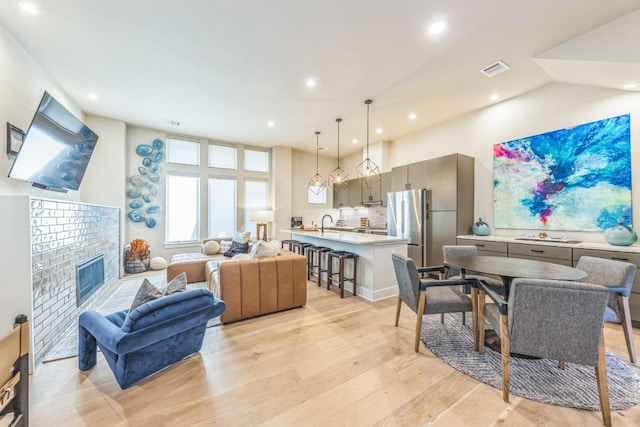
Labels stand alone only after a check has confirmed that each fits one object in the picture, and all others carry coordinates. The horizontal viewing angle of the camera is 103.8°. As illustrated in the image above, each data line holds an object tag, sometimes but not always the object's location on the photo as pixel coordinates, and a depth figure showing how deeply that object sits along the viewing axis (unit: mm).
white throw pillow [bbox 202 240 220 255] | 5031
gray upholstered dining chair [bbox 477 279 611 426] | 1493
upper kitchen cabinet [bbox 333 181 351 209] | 7543
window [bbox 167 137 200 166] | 5922
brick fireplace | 2191
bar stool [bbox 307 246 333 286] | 4348
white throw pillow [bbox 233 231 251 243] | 5017
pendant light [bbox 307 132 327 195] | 7595
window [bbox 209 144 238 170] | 6445
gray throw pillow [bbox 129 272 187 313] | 1890
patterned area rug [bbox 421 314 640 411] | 1693
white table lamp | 6277
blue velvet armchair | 1683
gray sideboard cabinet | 2697
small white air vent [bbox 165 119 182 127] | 5129
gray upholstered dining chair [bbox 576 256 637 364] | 2086
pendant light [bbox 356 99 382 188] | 6537
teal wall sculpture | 5426
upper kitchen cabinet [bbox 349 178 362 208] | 7043
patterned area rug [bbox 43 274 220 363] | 2275
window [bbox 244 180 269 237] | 6857
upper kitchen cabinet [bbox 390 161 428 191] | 4992
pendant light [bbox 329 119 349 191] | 7742
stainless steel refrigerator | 4871
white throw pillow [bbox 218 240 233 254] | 5091
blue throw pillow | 4820
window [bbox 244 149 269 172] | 6924
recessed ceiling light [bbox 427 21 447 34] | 2430
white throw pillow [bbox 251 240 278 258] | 3156
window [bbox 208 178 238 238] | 6430
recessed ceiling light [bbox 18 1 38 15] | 2233
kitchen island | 3605
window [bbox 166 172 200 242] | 5934
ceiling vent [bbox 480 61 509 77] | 3158
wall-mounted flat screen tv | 2494
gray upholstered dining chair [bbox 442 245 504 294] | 3057
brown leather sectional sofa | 2854
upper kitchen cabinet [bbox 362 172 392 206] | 6215
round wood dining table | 1986
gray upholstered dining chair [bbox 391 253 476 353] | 2250
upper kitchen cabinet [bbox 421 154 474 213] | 4379
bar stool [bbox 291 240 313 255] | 4977
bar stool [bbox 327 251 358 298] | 3695
